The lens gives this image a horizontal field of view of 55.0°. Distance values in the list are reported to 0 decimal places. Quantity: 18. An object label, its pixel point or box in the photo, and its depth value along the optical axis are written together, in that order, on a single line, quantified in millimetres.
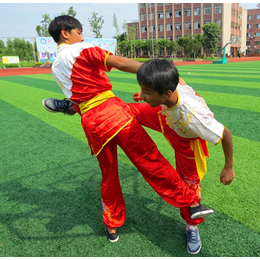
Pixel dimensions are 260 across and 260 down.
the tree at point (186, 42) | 49531
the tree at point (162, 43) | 53812
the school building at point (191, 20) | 55250
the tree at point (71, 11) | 43169
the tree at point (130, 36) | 50500
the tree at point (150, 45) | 53750
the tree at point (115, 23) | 51556
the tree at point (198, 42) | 49312
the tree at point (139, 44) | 54662
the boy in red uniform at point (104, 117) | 1858
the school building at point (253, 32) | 71188
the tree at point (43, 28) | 41447
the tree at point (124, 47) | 50906
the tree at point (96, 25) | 48000
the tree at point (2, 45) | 55031
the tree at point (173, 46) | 52219
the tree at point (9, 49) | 49125
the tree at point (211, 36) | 47438
